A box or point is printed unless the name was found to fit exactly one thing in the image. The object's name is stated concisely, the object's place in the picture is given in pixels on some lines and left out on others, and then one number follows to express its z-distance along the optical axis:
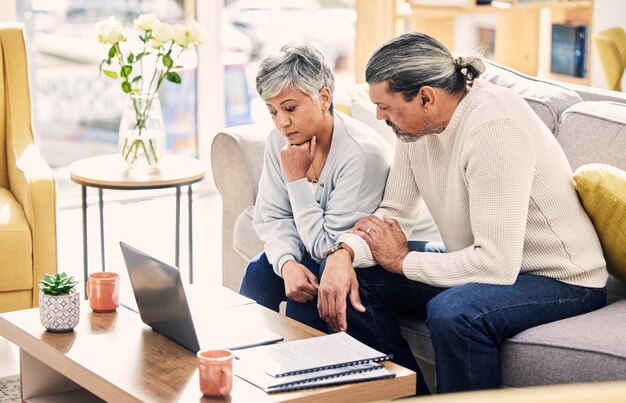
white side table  3.01
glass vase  3.14
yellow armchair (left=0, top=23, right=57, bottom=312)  2.81
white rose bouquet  3.08
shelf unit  4.60
